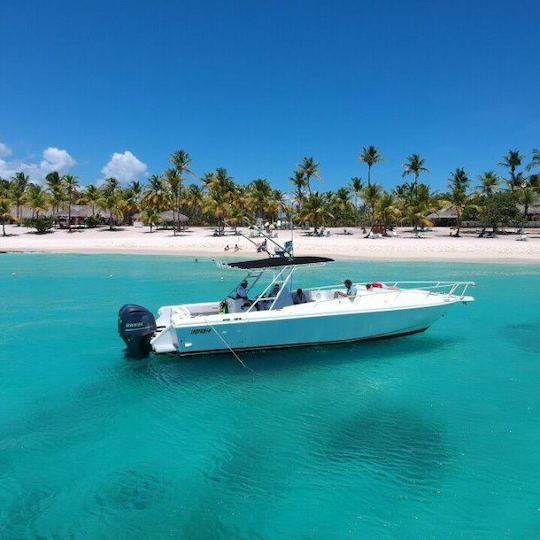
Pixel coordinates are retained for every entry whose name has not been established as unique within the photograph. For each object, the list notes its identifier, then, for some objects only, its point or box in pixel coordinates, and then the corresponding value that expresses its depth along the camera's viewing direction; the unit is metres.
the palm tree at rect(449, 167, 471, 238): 60.00
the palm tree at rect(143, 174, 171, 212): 69.44
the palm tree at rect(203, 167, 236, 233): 63.81
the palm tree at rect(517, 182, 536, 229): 56.44
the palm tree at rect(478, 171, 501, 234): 65.12
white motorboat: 11.50
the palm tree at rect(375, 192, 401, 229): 59.78
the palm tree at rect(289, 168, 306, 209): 69.50
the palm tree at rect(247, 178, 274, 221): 66.69
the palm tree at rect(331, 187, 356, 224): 64.38
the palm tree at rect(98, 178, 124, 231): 70.50
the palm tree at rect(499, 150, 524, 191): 65.67
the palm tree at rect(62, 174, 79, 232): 75.00
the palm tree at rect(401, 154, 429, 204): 67.12
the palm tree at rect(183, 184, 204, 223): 73.50
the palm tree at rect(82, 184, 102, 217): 76.25
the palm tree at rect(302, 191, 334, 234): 60.38
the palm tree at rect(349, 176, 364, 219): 66.31
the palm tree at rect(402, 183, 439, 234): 59.59
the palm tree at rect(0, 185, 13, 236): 66.25
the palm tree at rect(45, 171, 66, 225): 73.56
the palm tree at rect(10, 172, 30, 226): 71.69
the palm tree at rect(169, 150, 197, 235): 65.75
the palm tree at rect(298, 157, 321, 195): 69.31
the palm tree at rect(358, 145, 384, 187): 66.38
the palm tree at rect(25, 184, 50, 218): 69.50
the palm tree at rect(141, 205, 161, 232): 67.69
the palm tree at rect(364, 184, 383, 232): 61.00
